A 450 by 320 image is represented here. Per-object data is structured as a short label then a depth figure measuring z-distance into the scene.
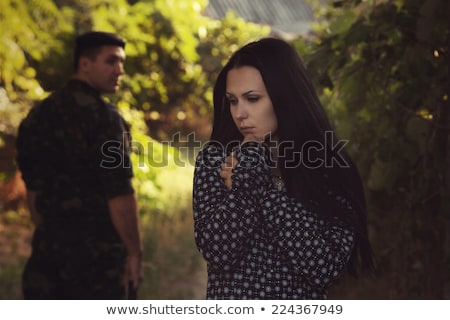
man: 7.62
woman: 4.16
